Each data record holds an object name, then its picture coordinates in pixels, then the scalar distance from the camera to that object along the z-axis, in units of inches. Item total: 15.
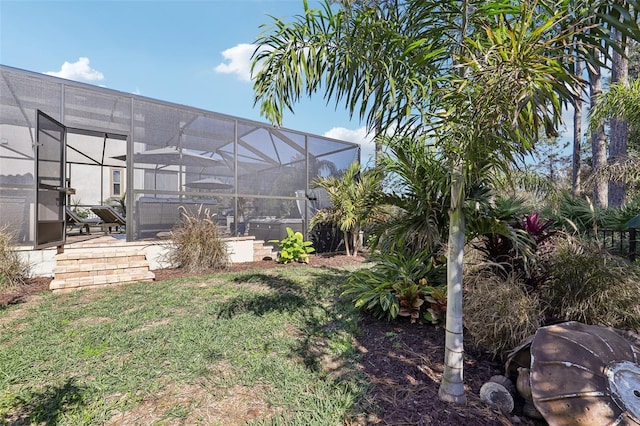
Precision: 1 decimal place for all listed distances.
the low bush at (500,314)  92.5
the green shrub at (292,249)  278.2
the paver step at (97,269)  181.6
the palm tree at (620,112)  184.2
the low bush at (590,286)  94.7
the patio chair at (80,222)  285.0
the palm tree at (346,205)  300.0
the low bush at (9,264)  171.2
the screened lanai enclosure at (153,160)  190.9
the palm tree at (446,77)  61.3
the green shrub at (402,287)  121.4
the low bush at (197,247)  233.8
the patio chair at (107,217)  314.1
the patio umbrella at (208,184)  258.5
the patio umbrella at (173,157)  235.8
